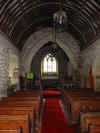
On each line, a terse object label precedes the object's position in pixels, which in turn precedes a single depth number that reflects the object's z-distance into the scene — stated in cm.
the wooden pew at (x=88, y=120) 254
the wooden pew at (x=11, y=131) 198
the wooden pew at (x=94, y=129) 208
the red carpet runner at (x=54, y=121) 414
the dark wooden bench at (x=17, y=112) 309
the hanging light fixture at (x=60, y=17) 477
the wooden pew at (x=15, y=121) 248
